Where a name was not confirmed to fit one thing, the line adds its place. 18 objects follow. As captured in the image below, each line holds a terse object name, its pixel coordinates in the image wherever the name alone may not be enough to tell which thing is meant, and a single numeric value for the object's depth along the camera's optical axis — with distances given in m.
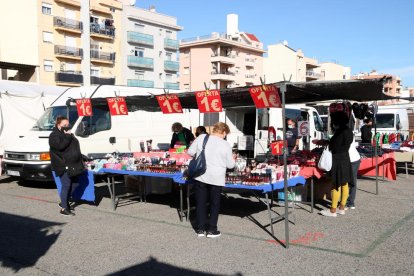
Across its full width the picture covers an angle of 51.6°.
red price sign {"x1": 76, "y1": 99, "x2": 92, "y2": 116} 9.80
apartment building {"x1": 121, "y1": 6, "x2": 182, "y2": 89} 50.62
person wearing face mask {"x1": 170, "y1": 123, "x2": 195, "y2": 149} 10.44
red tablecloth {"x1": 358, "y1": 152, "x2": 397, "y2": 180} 10.12
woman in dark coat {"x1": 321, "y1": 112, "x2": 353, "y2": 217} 7.04
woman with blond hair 6.01
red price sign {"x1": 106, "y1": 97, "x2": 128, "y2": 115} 9.30
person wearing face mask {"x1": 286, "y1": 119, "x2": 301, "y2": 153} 11.88
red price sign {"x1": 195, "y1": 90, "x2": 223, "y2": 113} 7.53
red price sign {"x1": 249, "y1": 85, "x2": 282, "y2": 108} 6.25
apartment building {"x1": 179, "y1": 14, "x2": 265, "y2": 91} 61.30
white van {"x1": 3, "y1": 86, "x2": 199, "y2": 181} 10.44
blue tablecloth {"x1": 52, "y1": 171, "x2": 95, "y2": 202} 8.14
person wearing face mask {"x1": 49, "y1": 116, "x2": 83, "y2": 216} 7.54
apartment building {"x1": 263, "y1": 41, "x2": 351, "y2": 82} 71.94
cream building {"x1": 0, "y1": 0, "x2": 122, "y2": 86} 40.12
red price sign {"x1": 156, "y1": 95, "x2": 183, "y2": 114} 8.66
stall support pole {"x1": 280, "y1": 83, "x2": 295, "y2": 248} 5.55
